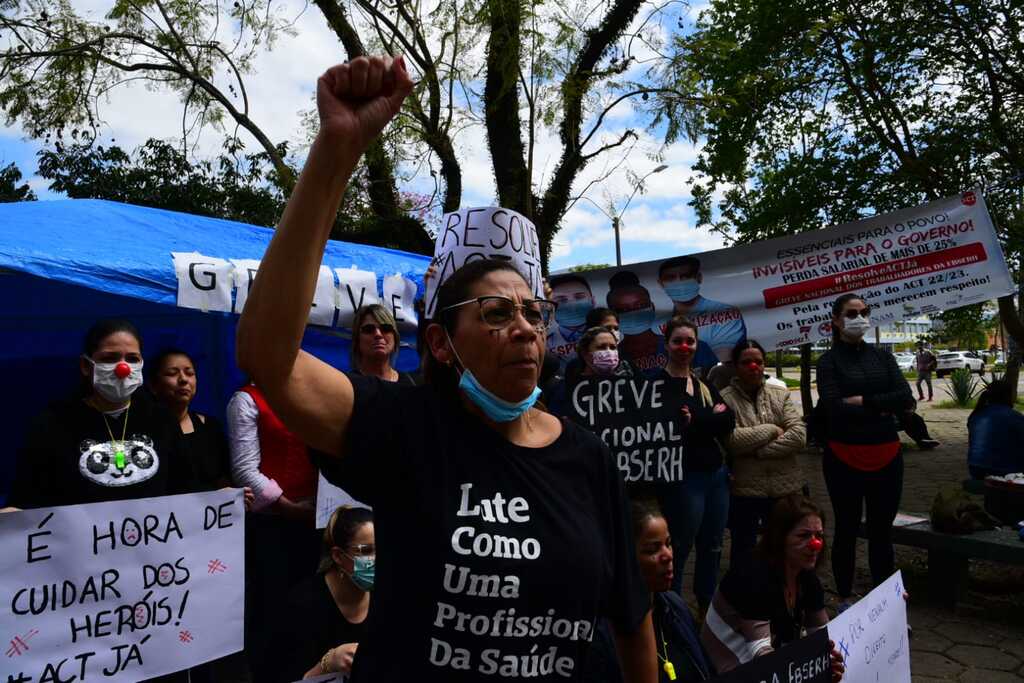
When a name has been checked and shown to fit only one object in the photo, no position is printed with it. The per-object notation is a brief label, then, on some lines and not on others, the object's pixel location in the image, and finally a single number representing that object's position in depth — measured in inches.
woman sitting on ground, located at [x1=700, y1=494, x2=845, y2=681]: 116.7
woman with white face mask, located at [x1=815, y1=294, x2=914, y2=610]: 189.3
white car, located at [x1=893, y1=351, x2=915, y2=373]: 1991.9
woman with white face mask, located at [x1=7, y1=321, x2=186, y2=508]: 117.6
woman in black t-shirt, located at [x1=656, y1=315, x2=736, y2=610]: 174.2
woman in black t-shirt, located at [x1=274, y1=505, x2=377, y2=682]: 103.0
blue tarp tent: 152.3
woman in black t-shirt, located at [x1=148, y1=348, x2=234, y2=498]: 149.6
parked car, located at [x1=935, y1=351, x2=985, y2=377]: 1739.9
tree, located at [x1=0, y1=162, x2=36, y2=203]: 470.0
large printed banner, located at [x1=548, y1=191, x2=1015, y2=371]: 262.4
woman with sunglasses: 156.2
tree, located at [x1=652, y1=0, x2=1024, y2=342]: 411.5
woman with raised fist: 43.7
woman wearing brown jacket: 188.9
